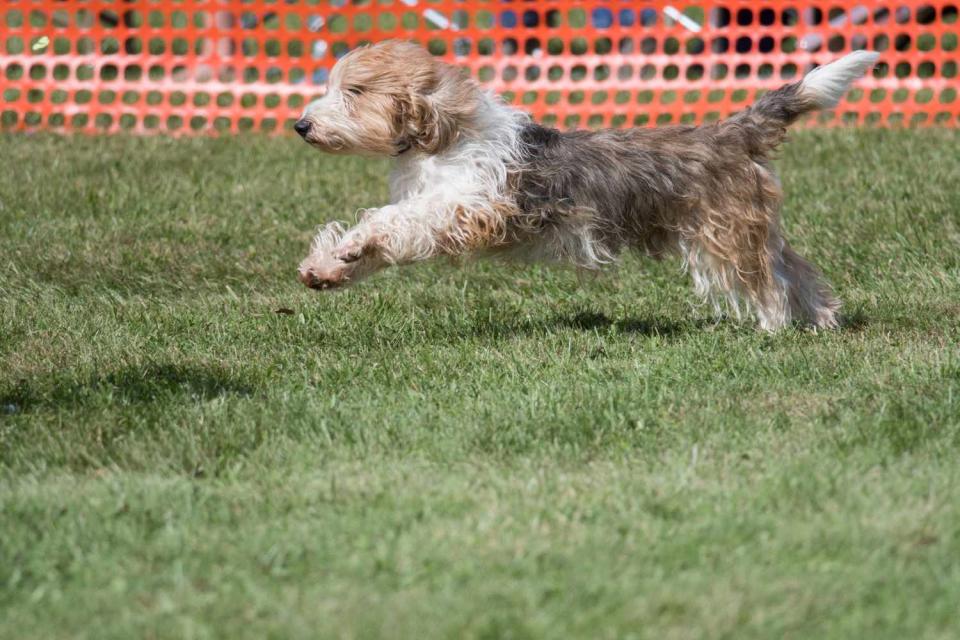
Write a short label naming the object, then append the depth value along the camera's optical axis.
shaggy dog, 11.86
